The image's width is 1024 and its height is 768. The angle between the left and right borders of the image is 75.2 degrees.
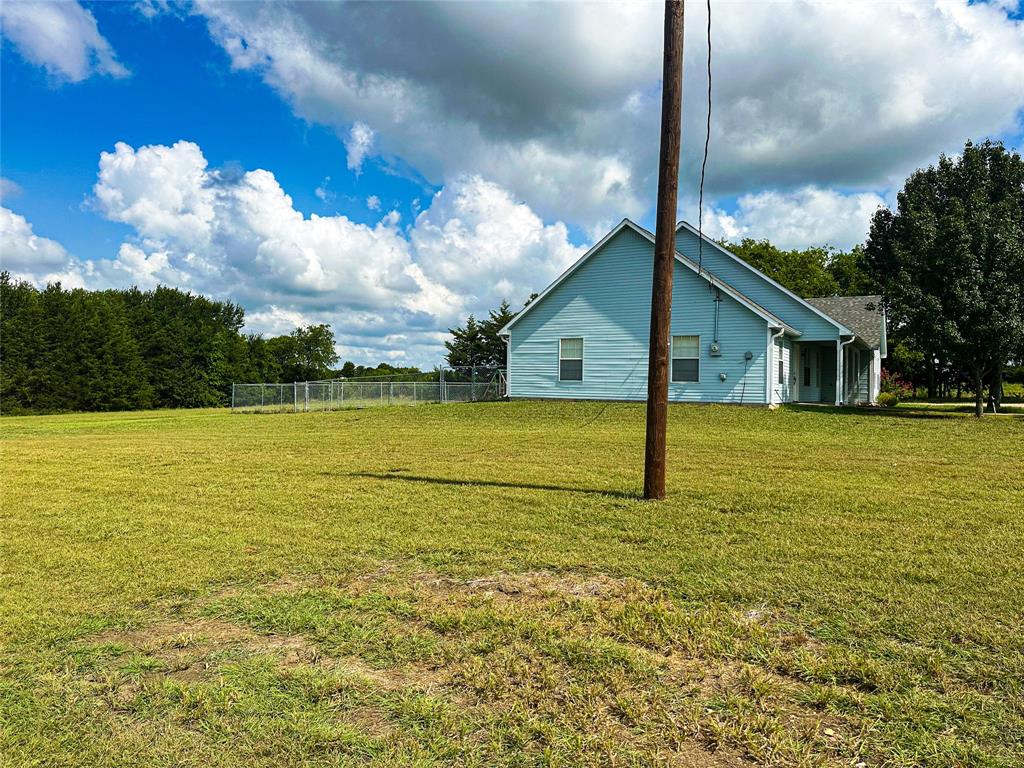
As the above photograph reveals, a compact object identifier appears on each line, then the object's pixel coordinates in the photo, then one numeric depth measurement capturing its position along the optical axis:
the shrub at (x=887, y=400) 25.94
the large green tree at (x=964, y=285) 17.52
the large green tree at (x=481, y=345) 44.31
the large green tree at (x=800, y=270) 44.44
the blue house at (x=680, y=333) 20.03
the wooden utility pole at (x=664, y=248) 7.36
